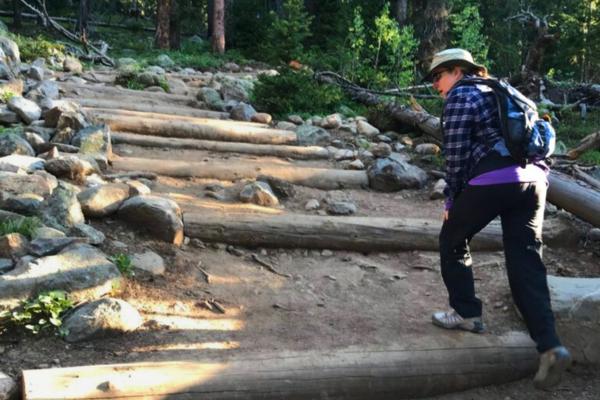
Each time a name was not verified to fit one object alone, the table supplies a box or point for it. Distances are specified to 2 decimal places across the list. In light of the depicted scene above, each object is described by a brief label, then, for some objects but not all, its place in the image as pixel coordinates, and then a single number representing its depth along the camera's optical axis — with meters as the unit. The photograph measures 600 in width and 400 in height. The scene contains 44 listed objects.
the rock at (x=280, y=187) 6.83
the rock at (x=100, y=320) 3.67
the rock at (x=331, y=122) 10.05
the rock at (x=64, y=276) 3.76
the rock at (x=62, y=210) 4.67
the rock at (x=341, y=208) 6.48
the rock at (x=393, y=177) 7.52
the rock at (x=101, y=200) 5.08
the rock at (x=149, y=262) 4.61
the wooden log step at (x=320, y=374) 3.12
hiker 3.61
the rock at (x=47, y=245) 4.20
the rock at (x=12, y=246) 4.13
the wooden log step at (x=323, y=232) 5.46
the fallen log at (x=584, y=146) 8.06
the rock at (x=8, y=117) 7.68
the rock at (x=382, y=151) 8.55
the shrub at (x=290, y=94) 10.63
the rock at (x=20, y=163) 5.50
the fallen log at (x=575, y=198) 5.81
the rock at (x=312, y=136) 9.35
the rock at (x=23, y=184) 4.96
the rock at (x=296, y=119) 10.26
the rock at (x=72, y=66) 12.99
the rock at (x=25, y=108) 7.80
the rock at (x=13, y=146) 6.25
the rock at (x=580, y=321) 4.09
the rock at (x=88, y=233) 4.63
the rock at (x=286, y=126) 9.84
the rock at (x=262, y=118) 10.09
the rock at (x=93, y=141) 6.98
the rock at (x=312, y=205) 6.60
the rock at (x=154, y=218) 5.12
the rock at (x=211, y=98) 10.93
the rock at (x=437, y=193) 7.21
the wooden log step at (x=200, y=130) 8.80
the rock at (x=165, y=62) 16.69
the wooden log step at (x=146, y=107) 9.86
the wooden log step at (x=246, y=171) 7.14
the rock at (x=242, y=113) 10.24
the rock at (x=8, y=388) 3.04
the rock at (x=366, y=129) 9.77
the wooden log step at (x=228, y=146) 8.34
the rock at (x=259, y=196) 6.45
